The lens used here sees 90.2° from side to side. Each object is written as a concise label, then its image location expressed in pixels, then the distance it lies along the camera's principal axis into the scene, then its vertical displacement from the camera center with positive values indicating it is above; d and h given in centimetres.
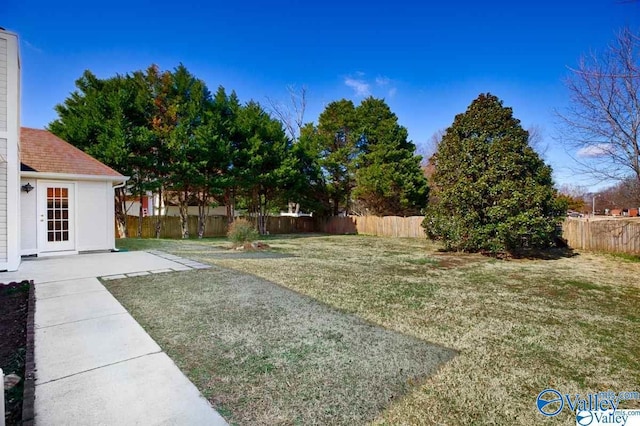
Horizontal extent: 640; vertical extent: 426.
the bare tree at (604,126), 883 +247
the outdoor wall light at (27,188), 786 +63
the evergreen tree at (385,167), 1922 +276
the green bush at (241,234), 1090 -73
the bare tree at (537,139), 2102 +486
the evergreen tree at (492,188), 925 +73
